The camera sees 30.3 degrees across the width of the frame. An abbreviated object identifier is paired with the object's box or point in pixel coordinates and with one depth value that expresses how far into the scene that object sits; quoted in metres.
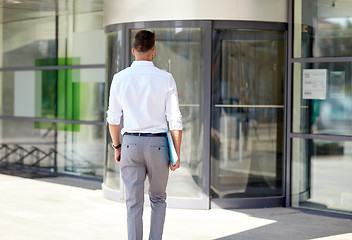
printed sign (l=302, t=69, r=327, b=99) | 8.49
